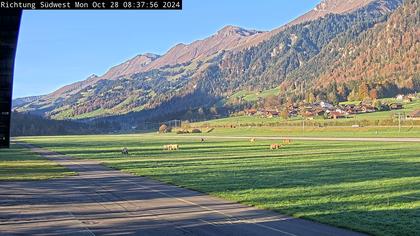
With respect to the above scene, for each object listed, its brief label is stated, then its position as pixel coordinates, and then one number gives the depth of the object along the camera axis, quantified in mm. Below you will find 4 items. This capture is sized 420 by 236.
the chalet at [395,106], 181625
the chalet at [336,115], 174938
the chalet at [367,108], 181212
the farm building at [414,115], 141288
